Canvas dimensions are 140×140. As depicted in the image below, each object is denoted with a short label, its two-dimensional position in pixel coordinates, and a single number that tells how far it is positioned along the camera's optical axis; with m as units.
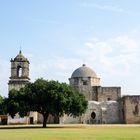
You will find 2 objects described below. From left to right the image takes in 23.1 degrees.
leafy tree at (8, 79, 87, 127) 40.41
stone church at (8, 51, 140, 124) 56.53
